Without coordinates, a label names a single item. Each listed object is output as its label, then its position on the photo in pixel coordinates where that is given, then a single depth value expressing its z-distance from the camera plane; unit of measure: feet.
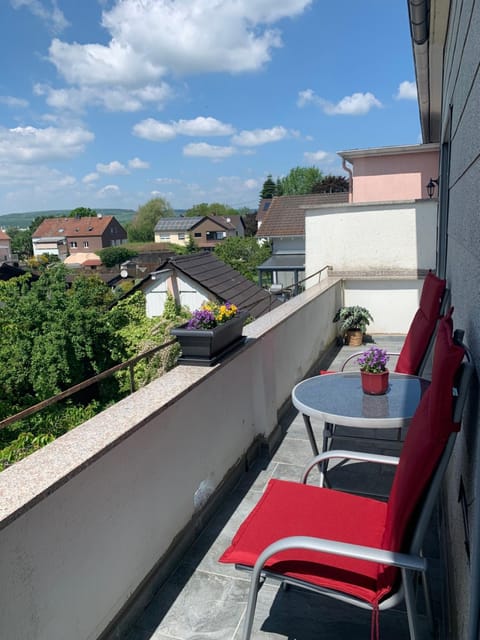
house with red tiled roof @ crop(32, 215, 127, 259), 278.05
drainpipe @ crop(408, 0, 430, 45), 10.35
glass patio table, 7.33
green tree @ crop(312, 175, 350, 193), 152.56
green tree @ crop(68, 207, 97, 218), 308.32
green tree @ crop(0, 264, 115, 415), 37.11
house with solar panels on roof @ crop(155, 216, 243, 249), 259.19
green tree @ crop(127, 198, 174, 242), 313.94
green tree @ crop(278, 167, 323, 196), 245.47
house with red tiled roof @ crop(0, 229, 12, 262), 252.21
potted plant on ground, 19.68
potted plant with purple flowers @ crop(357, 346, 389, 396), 8.32
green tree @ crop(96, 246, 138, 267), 234.17
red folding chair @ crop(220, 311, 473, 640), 4.25
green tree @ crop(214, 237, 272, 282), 133.08
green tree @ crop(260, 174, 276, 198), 263.29
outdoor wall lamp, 23.85
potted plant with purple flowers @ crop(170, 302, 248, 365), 8.36
